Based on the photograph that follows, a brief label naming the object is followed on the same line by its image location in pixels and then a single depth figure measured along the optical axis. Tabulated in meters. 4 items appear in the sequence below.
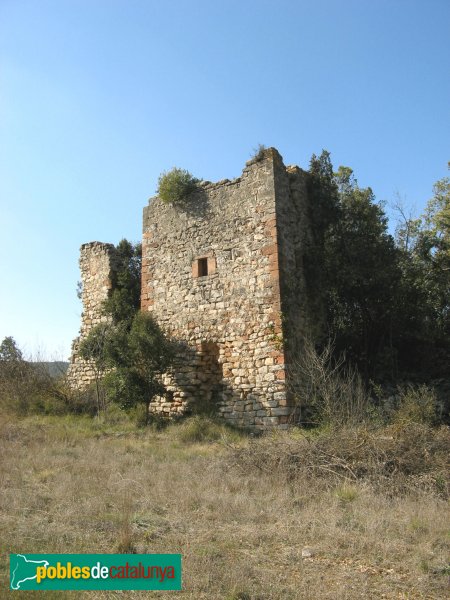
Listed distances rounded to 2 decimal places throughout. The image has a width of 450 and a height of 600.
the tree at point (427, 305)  12.98
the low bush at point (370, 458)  6.62
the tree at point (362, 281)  12.62
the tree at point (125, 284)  14.95
